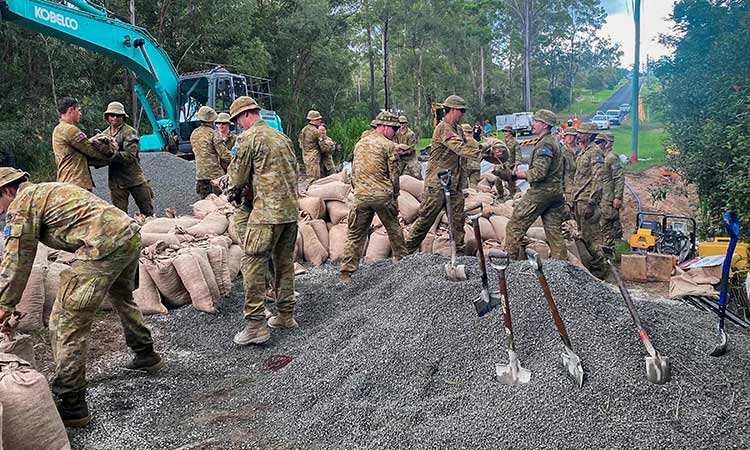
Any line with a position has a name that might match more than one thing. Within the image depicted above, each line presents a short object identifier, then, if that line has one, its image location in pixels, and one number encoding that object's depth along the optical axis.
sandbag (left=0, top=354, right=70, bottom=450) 2.77
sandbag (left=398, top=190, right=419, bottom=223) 7.38
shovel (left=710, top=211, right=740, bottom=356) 3.32
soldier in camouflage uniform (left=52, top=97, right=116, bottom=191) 5.68
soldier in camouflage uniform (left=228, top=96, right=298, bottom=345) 4.70
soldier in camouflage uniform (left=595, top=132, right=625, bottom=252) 7.36
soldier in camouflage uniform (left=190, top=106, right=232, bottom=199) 7.80
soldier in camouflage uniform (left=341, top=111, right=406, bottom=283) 6.00
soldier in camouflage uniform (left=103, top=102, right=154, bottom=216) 6.47
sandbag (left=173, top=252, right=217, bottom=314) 5.34
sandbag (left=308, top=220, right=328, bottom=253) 7.35
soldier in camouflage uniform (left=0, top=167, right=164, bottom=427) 3.21
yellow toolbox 5.52
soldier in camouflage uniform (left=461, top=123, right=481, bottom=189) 10.41
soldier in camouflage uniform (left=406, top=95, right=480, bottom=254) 6.19
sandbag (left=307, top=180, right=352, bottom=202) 7.65
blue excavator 8.95
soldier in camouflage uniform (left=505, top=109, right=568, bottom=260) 5.99
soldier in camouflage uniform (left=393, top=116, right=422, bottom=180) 10.17
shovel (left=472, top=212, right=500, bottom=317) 3.97
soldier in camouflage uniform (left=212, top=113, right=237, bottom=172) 7.93
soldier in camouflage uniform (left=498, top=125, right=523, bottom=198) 11.18
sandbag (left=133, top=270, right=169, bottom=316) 5.32
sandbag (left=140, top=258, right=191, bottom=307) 5.32
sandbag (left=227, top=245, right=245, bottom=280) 6.22
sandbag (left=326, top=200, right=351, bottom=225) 7.51
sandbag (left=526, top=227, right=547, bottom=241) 7.17
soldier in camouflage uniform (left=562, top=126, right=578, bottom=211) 7.55
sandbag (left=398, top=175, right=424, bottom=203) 7.98
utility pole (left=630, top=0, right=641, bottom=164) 18.03
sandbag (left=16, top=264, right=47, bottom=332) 4.66
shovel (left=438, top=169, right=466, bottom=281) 4.69
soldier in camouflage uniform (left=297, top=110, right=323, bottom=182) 9.43
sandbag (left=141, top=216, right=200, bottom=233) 6.30
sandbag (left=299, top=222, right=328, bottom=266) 7.14
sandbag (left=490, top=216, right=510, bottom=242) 7.24
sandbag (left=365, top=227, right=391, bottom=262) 6.90
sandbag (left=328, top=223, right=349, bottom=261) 7.19
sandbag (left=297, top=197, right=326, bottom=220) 7.46
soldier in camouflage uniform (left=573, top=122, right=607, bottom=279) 7.08
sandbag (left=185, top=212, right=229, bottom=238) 6.38
